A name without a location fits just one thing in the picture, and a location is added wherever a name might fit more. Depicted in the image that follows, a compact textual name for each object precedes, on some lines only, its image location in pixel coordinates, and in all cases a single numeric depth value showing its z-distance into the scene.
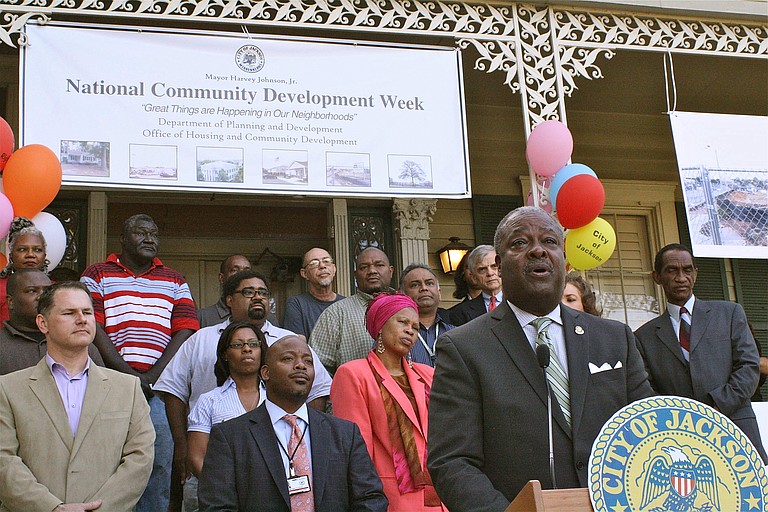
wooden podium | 2.05
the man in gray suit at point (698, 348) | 5.71
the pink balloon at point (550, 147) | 6.78
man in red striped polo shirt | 5.86
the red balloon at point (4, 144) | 6.13
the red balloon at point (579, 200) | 6.57
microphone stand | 2.53
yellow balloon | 6.71
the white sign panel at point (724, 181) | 7.22
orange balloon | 5.95
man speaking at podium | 2.55
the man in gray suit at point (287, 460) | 4.26
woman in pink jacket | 4.73
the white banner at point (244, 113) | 6.42
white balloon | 6.31
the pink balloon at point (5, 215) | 5.77
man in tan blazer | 4.36
